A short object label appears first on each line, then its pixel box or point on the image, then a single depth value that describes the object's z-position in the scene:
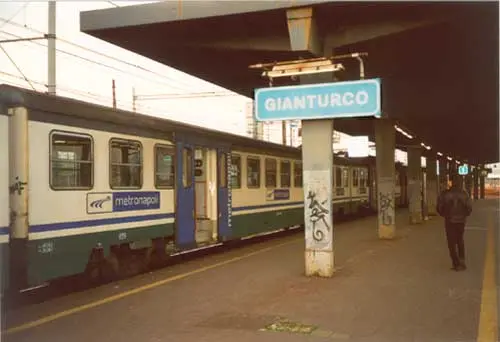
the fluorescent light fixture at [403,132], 23.01
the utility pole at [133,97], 30.74
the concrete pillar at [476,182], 58.51
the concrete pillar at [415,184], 23.61
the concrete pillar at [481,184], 62.25
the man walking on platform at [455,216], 10.98
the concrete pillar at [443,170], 41.96
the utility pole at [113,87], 33.98
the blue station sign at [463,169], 43.67
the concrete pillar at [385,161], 18.05
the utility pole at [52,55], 16.11
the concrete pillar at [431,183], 31.22
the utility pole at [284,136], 40.22
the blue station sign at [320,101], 9.16
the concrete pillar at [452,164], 48.24
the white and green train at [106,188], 7.98
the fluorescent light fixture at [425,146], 28.69
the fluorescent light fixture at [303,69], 9.79
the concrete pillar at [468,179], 50.42
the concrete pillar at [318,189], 10.26
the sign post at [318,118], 9.30
